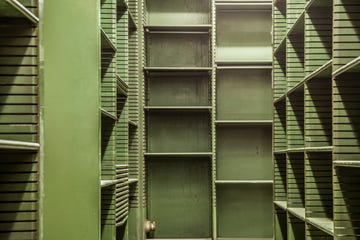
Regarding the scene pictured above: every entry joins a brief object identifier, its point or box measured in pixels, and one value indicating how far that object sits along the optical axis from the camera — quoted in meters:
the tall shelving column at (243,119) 5.95
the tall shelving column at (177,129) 5.95
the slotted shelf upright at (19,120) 1.85
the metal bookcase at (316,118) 2.65
